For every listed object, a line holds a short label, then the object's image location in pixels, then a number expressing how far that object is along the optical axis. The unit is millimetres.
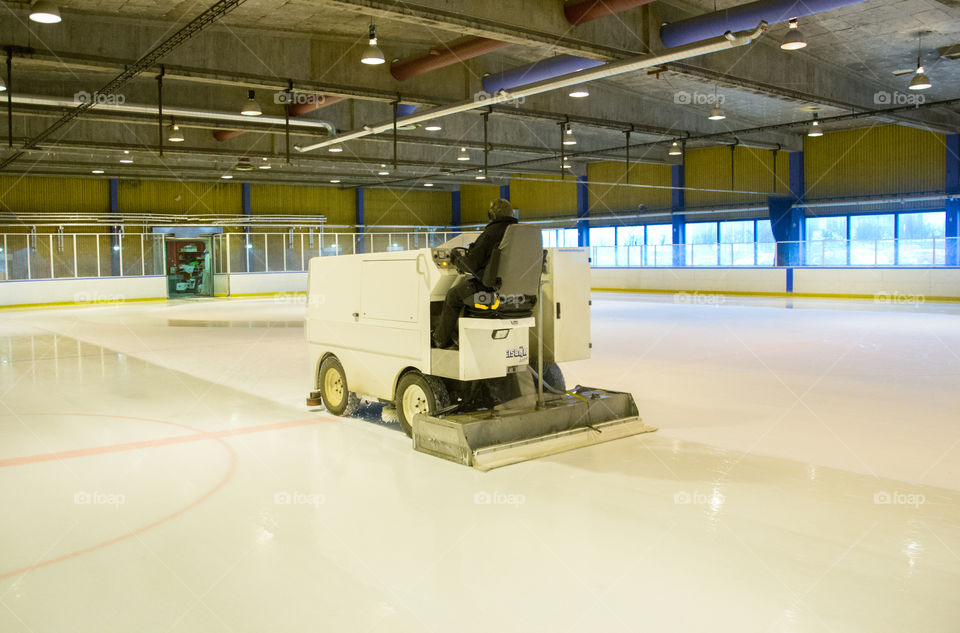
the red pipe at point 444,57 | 13375
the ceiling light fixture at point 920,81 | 14094
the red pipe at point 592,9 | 11211
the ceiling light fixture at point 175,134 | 15048
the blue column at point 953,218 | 25906
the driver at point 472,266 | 6121
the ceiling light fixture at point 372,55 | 11016
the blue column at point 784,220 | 29938
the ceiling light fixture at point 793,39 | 10938
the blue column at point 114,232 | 33906
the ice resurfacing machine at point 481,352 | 6234
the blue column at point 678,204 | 33938
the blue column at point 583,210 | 37938
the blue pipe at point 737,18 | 10617
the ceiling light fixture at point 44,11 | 8727
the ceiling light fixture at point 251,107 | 15023
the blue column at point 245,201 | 39156
